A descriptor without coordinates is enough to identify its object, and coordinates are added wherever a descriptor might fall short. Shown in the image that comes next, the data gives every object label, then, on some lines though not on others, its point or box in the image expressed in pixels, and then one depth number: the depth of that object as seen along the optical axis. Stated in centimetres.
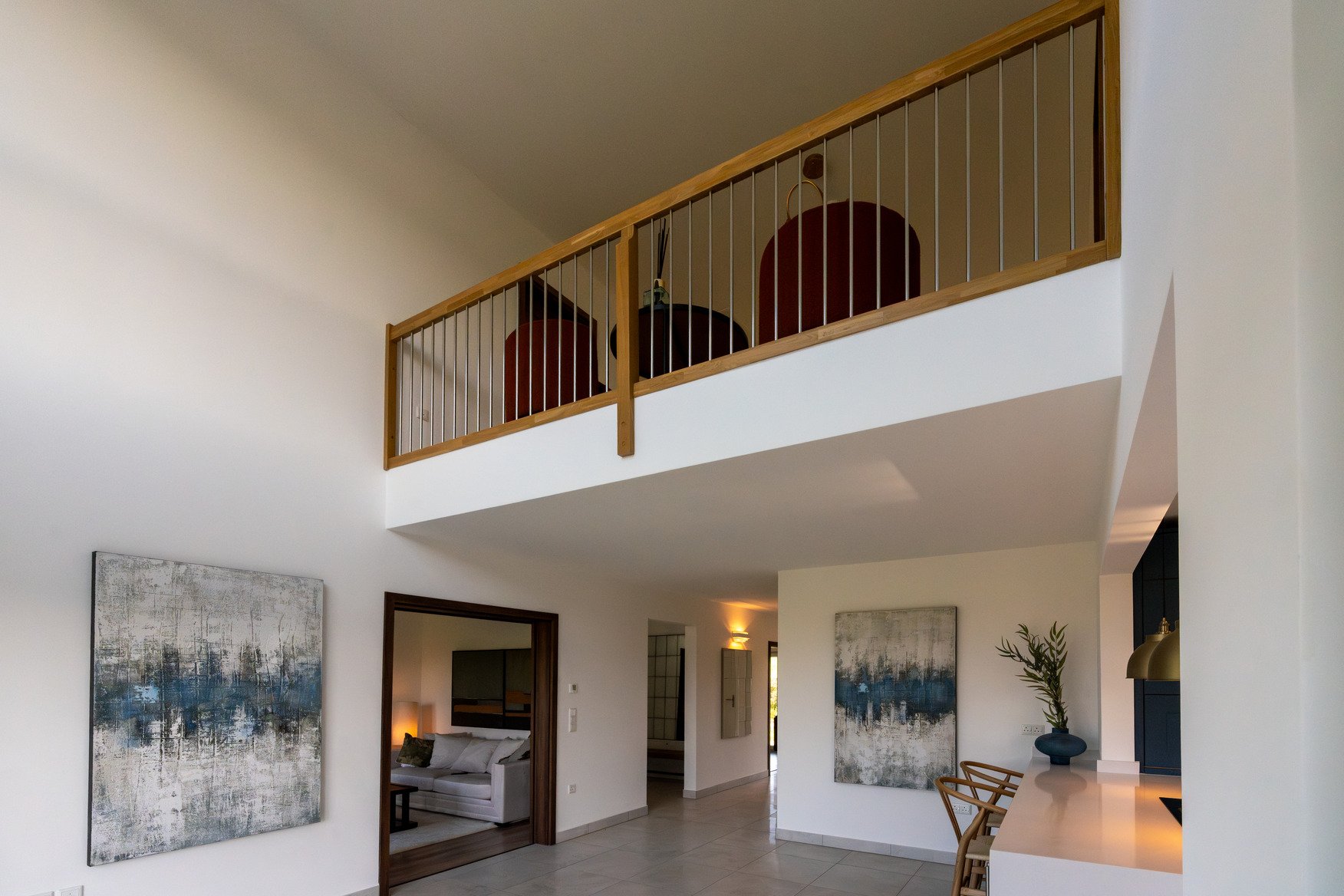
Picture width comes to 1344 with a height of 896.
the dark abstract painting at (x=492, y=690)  1062
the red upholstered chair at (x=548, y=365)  545
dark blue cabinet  577
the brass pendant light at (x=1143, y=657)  391
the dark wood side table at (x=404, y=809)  774
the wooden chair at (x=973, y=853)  442
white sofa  812
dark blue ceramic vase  584
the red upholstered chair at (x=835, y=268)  390
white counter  303
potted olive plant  586
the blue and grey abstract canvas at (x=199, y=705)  425
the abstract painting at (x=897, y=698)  693
